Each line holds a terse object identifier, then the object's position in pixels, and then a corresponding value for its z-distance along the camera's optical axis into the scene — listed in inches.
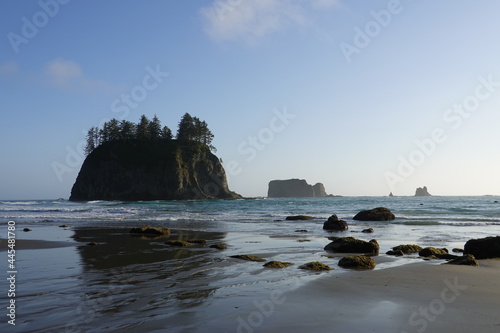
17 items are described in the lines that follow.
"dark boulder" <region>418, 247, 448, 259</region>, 495.3
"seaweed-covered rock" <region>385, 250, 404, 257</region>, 510.6
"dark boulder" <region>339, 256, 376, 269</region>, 409.4
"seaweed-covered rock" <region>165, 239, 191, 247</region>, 591.2
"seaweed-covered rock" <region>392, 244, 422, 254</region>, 530.6
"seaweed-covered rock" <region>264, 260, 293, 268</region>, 408.2
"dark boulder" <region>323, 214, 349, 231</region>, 957.8
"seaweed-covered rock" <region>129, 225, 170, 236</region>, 770.2
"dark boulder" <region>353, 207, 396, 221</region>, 1333.7
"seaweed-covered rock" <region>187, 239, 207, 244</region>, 628.9
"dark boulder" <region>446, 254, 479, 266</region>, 428.8
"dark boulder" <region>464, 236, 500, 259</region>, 492.4
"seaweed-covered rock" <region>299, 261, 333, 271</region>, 392.8
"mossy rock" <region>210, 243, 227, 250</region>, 556.3
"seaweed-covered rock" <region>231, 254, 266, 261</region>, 453.8
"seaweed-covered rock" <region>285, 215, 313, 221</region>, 1330.3
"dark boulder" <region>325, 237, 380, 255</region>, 530.6
